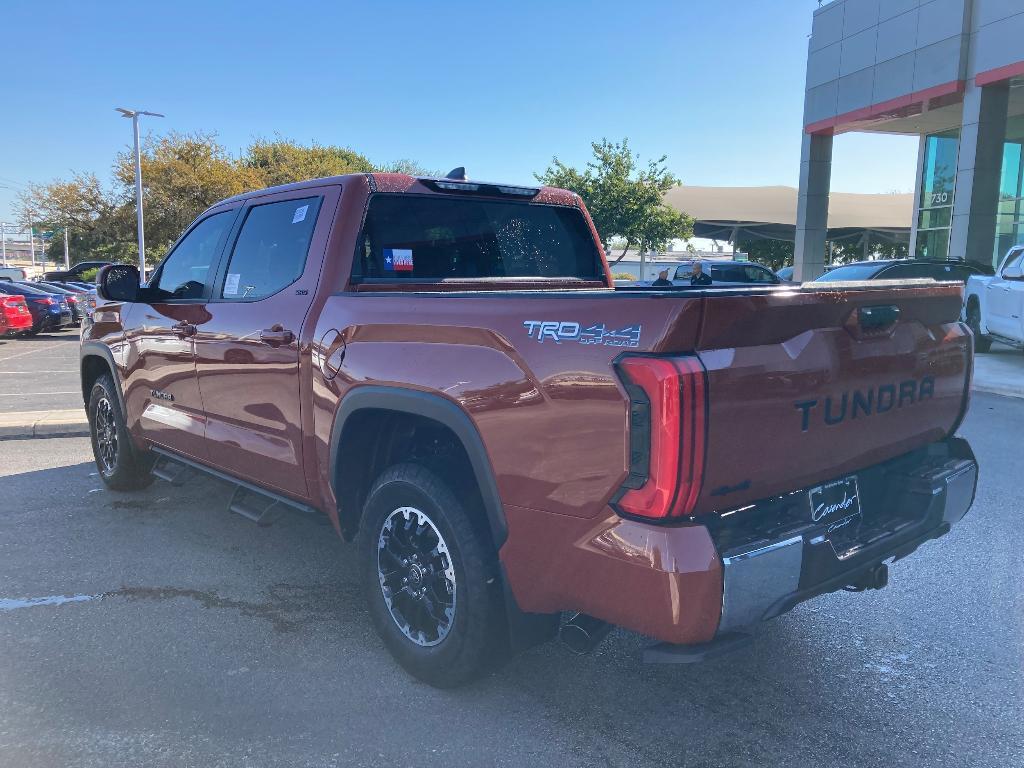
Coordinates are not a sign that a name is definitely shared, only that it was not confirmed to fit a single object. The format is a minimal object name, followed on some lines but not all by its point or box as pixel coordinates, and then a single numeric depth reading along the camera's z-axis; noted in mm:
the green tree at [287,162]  42531
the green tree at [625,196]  35312
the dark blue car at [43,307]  19125
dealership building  18422
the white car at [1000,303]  11969
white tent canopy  37906
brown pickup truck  2258
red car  17459
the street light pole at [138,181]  30941
